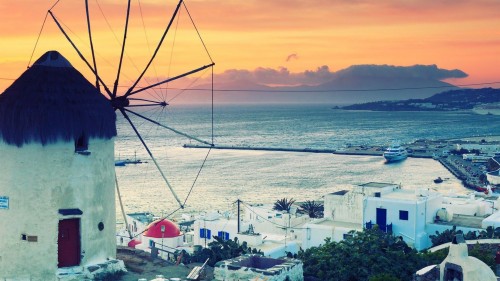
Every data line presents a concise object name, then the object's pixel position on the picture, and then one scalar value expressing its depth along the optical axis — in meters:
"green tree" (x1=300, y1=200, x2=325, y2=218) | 58.53
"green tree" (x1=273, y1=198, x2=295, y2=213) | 61.43
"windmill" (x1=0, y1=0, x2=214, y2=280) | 19.28
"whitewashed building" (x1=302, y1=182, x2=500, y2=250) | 37.94
